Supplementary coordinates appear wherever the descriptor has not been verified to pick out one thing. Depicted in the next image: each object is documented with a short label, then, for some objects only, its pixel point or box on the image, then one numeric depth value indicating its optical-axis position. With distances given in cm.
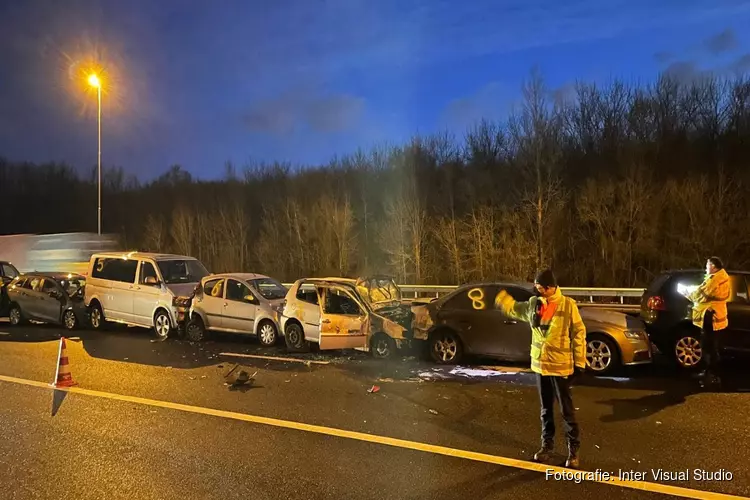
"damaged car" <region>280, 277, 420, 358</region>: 1021
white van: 1335
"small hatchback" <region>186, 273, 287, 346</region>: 1202
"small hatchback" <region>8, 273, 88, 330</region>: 1523
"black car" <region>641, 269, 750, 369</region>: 885
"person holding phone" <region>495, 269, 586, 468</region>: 507
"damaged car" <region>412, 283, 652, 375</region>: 866
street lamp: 2325
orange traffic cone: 829
